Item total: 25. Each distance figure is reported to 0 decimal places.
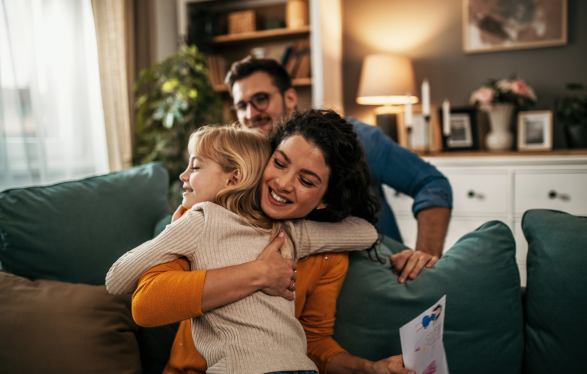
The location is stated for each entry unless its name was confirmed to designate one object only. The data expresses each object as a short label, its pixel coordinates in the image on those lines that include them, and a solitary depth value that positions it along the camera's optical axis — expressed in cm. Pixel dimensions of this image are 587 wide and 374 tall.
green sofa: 94
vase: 268
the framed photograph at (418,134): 297
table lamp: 286
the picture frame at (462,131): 284
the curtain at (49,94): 184
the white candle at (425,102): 248
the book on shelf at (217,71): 313
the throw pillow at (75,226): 111
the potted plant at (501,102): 261
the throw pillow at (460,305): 97
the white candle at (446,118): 257
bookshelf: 277
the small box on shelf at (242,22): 304
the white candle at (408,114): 247
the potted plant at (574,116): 252
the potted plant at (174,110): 252
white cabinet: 224
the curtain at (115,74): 243
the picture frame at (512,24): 274
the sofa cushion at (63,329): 93
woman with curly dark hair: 79
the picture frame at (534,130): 264
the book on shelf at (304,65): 296
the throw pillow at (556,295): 90
